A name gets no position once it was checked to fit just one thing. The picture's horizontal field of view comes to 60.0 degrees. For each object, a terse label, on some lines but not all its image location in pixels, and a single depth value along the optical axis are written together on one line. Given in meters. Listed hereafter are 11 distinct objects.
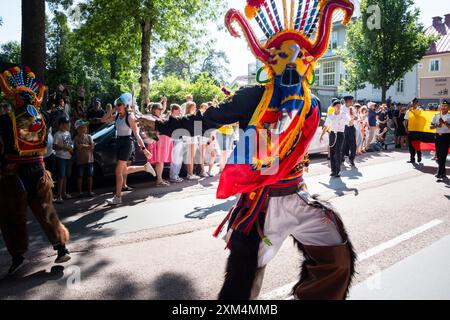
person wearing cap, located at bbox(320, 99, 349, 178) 9.36
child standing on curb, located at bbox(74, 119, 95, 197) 7.39
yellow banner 11.87
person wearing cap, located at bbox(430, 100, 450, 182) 8.92
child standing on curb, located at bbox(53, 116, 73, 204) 7.02
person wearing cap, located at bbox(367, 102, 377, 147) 14.46
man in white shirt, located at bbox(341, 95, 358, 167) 10.45
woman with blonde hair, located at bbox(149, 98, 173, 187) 8.55
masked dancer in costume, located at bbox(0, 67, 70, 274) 3.98
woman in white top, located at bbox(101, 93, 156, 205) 6.81
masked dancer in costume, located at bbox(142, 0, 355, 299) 2.59
